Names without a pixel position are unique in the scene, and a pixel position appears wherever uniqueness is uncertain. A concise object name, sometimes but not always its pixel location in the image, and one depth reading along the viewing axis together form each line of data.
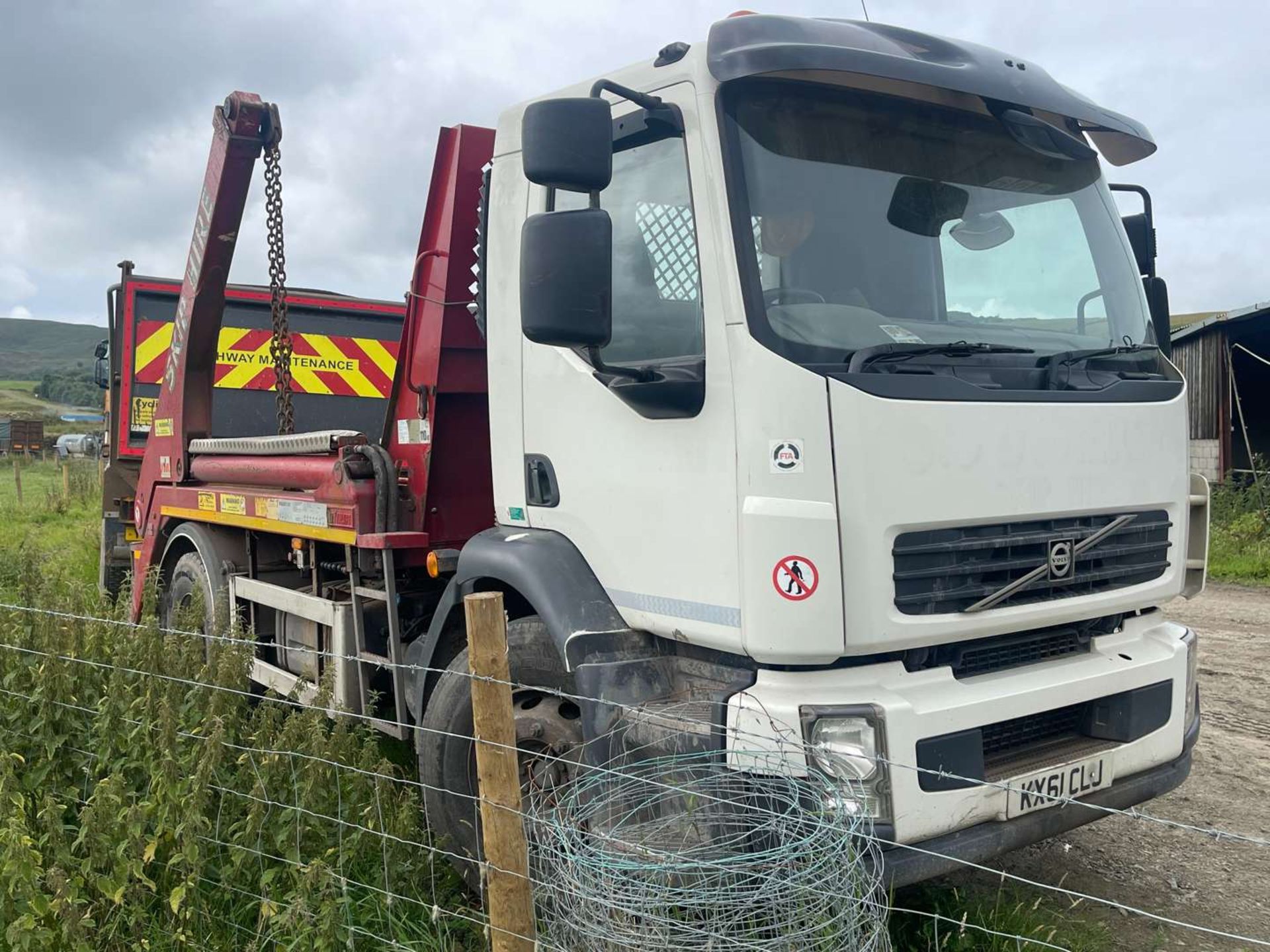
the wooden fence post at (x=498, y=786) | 2.49
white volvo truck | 2.72
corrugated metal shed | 13.66
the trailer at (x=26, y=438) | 40.12
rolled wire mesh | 2.28
